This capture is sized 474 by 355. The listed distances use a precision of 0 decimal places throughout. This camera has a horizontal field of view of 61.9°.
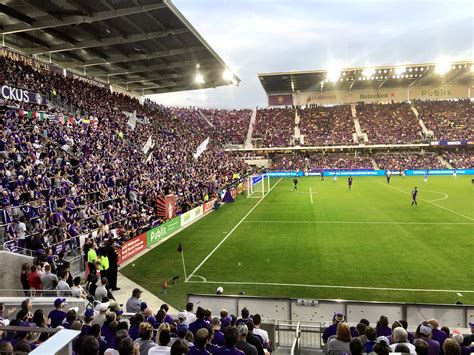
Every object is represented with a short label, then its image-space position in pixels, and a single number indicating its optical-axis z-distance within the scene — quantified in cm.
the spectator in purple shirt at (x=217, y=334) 621
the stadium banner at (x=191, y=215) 2647
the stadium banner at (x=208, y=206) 3167
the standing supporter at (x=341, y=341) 602
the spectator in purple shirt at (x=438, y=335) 656
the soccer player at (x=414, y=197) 3073
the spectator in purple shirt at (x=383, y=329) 717
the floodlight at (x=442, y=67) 6775
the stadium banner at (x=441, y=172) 6331
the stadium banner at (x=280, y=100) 8988
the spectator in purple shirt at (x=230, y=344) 494
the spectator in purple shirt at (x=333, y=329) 732
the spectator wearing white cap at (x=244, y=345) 536
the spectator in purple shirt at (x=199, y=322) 679
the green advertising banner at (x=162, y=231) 2086
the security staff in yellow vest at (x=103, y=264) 1359
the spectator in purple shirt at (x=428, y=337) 584
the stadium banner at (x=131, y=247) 1781
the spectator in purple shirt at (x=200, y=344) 484
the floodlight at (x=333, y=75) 7081
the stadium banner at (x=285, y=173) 6950
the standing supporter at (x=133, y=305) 935
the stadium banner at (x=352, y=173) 6656
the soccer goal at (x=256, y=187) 4269
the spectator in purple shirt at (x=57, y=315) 737
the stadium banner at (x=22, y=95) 2200
